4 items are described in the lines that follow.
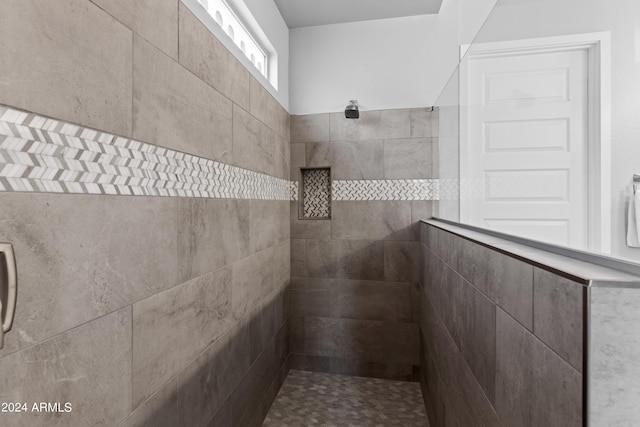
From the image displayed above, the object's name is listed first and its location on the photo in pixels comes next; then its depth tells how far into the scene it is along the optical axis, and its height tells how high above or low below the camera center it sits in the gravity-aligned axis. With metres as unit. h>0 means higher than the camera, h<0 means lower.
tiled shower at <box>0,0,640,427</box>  0.57 -0.16
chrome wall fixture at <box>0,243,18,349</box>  0.55 -0.14
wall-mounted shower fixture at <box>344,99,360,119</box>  2.32 +0.75
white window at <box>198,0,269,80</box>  1.61 +1.07
